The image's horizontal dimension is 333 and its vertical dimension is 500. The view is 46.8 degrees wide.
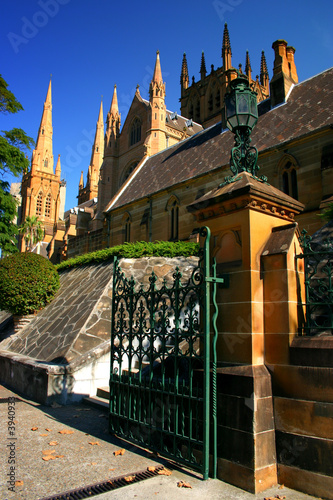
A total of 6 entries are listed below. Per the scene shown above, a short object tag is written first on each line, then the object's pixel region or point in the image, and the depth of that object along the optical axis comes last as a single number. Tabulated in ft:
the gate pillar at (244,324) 12.96
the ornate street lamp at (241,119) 16.93
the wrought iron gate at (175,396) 14.25
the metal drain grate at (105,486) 12.55
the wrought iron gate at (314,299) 13.19
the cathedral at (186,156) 56.13
